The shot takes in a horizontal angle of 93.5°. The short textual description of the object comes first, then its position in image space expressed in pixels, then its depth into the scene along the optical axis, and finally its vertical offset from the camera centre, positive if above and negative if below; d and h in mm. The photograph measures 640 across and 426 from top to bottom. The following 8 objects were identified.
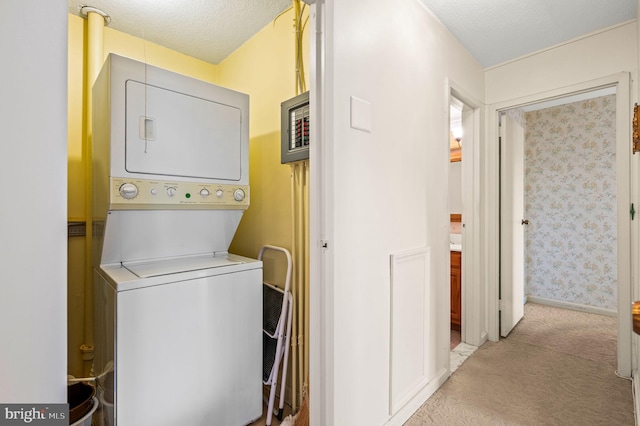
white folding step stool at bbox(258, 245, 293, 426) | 1781 -731
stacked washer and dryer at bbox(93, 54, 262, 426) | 1344 -260
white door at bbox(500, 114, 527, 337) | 2809 -80
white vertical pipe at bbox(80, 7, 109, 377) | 2002 +462
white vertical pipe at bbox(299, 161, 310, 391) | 1801 -334
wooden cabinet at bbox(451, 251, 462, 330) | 2928 -734
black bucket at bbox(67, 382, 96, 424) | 1408 -911
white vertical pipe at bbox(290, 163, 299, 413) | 1825 -602
